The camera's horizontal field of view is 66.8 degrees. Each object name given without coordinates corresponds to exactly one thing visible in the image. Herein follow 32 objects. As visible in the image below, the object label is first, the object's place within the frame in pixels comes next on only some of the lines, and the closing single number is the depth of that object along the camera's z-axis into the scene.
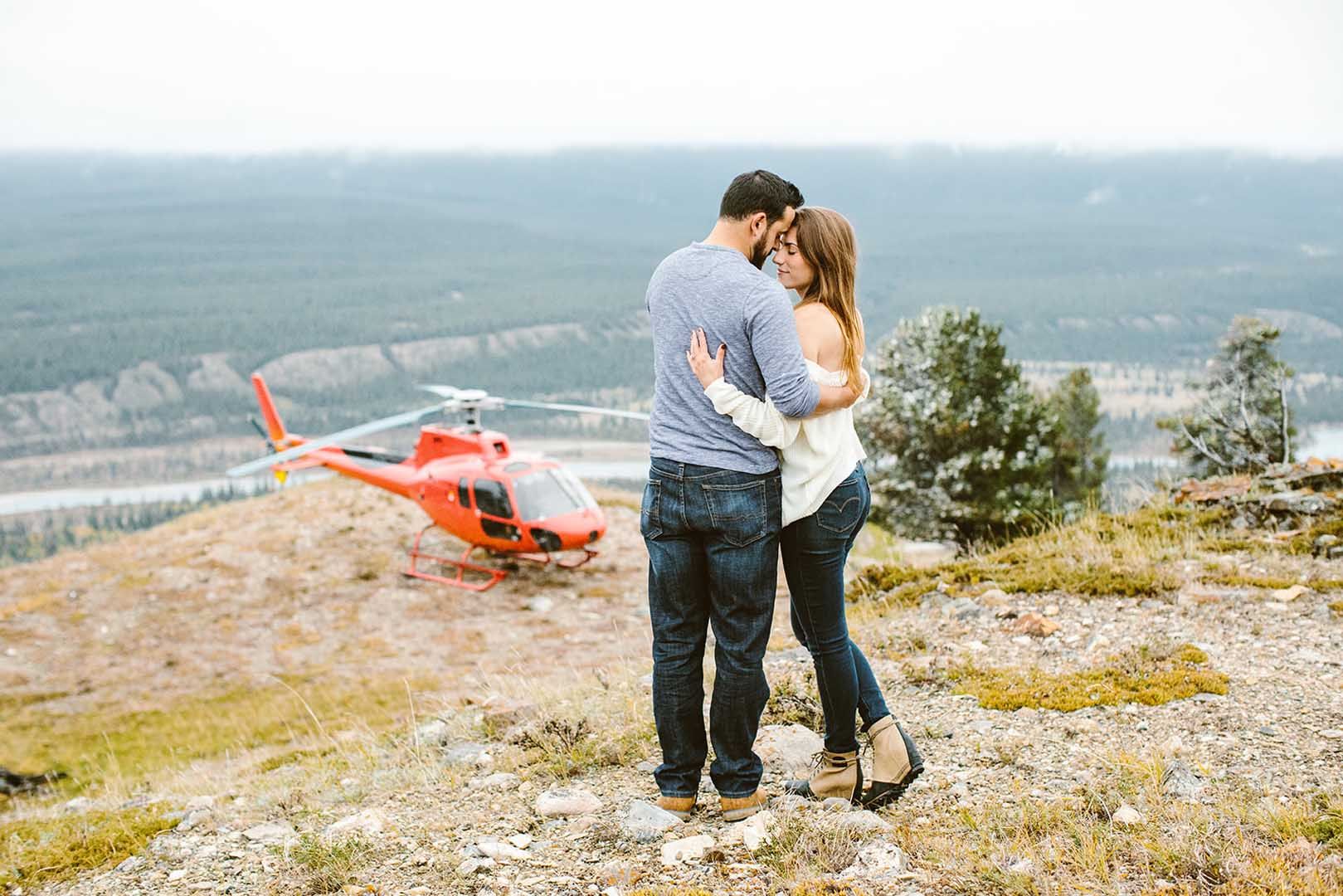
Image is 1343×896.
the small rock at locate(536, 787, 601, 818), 4.82
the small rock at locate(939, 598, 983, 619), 7.50
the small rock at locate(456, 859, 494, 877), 4.24
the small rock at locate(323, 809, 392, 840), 4.84
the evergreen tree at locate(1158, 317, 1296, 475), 22.19
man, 3.86
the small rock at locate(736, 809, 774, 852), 4.06
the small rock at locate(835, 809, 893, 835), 4.08
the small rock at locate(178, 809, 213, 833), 5.57
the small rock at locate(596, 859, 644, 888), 3.94
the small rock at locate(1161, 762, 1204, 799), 4.22
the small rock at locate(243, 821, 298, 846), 5.14
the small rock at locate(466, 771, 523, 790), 5.36
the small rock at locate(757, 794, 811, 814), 4.36
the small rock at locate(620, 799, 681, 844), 4.34
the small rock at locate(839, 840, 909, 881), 3.76
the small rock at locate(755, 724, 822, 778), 4.98
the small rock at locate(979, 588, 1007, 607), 7.59
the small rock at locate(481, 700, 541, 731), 6.52
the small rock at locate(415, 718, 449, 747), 6.69
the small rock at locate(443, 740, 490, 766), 6.04
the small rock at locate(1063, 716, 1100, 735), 5.16
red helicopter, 15.27
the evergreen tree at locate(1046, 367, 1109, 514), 32.34
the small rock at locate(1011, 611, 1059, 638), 6.84
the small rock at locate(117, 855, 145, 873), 5.08
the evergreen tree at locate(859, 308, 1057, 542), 20.80
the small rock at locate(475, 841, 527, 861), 4.37
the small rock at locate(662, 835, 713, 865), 4.08
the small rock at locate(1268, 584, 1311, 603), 6.88
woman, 3.92
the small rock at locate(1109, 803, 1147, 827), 3.95
